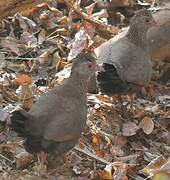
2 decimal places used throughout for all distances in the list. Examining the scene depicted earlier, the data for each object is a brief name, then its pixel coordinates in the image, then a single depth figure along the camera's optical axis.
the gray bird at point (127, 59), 9.28
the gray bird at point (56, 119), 7.41
